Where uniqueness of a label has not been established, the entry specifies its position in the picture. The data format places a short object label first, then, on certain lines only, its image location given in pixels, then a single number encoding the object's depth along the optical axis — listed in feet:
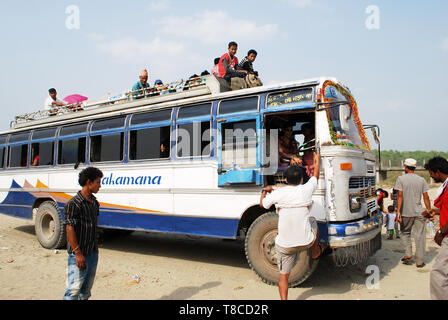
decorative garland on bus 17.48
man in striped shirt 10.68
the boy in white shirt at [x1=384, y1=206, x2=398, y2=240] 27.73
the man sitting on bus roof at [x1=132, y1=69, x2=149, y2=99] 26.71
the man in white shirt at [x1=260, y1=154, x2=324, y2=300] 12.32
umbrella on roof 30.63
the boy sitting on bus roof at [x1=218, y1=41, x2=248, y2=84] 21.09
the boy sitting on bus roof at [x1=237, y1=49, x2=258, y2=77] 23.29
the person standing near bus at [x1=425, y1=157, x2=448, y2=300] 10.87
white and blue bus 15.89
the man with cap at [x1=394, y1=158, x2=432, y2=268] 20.11
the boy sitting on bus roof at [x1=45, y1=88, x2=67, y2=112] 32.01
